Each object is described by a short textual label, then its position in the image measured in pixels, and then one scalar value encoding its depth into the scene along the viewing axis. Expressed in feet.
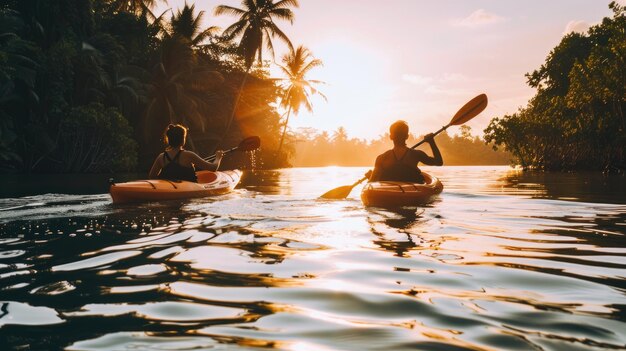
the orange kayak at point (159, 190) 22.59
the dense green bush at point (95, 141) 73.77
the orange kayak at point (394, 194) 21.52
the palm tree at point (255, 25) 92.43
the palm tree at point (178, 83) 85.94
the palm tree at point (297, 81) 121.49
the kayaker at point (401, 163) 23.18
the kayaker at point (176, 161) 24.47
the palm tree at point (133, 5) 96.12
